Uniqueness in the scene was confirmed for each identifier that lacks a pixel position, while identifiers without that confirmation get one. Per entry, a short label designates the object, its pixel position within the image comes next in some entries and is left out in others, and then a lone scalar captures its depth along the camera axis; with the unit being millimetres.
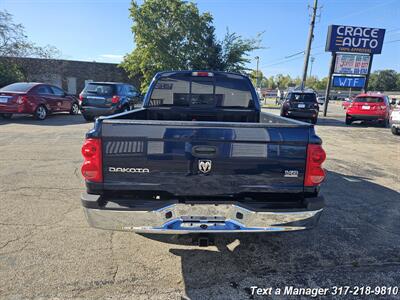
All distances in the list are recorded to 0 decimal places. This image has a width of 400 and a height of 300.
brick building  26911
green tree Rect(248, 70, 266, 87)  24616
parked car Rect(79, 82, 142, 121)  12484
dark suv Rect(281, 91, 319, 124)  15492
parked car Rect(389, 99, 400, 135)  12019
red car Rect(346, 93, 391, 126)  15344
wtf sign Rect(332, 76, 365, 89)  20828
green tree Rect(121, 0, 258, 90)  23859
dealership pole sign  19453
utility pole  23406
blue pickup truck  2480
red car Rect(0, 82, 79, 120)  11930
